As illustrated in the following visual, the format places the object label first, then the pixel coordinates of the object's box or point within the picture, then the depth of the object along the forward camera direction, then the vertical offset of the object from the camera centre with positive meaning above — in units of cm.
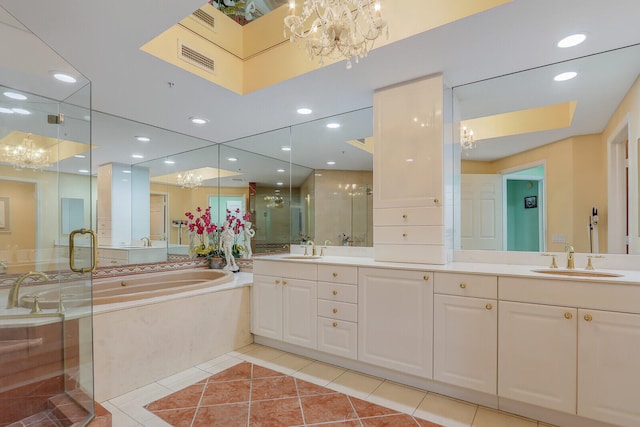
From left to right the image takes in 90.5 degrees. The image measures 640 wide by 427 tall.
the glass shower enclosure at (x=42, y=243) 174 -18
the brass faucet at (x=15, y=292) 180 -44
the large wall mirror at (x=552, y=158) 213 +42
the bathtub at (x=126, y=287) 198 -64
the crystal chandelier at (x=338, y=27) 169 +103
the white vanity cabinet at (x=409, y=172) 242 +34
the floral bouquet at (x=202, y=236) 400 -27
